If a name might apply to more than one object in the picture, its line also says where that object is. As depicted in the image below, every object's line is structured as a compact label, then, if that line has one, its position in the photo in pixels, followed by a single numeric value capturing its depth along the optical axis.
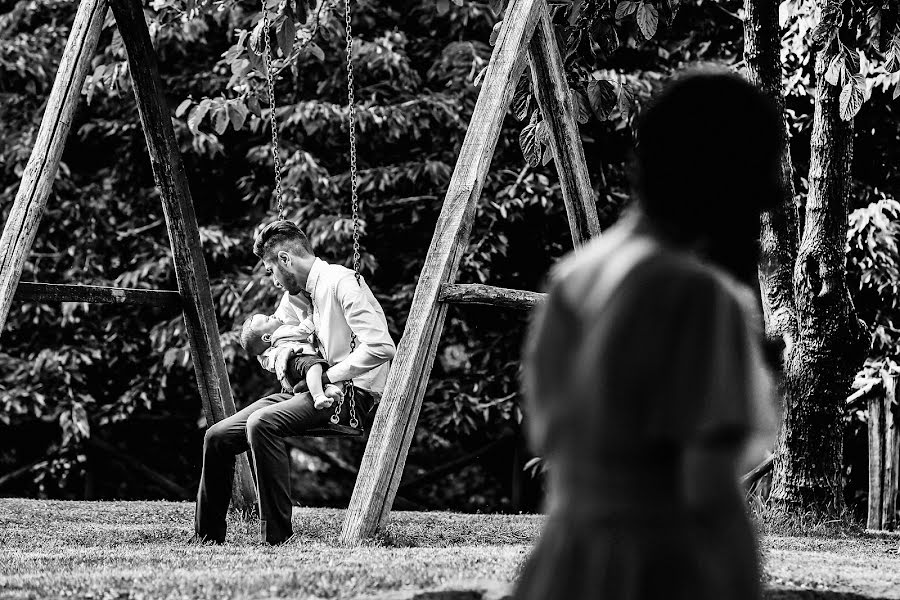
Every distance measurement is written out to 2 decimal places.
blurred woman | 3.97
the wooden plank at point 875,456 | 19.66
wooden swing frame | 13.14
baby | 12.91
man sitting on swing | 12.97
